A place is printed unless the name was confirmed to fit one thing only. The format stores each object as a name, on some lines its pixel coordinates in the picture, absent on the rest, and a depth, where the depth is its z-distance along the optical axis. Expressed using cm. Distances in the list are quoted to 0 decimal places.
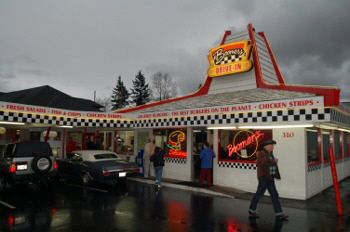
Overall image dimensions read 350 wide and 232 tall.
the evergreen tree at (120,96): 6041
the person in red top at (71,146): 1609
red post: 687
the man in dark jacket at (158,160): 1020
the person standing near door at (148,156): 1170
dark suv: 870
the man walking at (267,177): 643
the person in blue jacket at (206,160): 1016
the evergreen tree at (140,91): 5912
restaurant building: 867
